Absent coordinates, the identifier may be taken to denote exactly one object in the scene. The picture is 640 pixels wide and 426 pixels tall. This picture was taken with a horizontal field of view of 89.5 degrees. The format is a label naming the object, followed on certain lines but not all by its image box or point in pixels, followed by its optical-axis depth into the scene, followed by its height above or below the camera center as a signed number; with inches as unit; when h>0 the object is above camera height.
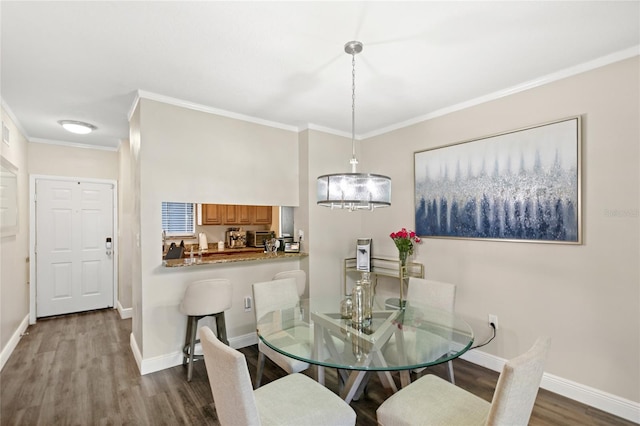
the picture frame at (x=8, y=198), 119.0 +6.4
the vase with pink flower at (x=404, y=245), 135.9 -13.7
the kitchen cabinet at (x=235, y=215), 209.5 -1.2
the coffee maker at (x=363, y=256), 153.9 -20.7
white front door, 179.6 -19.0
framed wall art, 99.9 +9.2
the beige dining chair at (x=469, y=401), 48.2 -37.6
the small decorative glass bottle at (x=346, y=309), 89.4 -27.0
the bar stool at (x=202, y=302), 110.5 -30.8
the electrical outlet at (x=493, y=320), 116.9 -39.1
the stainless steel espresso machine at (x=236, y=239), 214.1 -17.2
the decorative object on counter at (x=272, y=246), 159.0 -16.3
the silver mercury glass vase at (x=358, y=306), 86.4 -25.4
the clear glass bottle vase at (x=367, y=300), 88.5 -24.3
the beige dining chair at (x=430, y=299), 75.2 -29.0
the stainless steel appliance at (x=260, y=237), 202.1 -15.3
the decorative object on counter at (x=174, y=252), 130.3 -16.1
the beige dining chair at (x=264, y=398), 51.9 -38.2
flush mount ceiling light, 146.4 +40.2
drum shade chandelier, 84.2 +6.7
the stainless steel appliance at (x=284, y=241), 158.7 -14.0
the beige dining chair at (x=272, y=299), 101.0 -28.4
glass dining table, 67.6 -30.6
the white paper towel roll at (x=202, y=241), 204.7 -17.8
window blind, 204.8 -3.1
